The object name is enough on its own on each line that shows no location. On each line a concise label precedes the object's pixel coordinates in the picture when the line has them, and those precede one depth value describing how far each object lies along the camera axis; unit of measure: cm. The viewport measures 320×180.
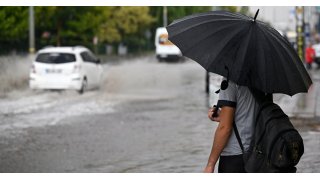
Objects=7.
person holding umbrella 440
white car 2261
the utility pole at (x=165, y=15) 6850
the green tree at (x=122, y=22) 6222
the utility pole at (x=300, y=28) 3597
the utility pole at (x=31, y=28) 2981
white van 5328
